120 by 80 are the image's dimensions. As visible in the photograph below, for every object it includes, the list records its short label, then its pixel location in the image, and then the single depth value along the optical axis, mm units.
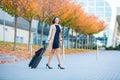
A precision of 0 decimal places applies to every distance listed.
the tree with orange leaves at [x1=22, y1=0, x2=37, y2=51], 16339
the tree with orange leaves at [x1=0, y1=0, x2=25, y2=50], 15703
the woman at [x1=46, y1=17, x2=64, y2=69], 8675
